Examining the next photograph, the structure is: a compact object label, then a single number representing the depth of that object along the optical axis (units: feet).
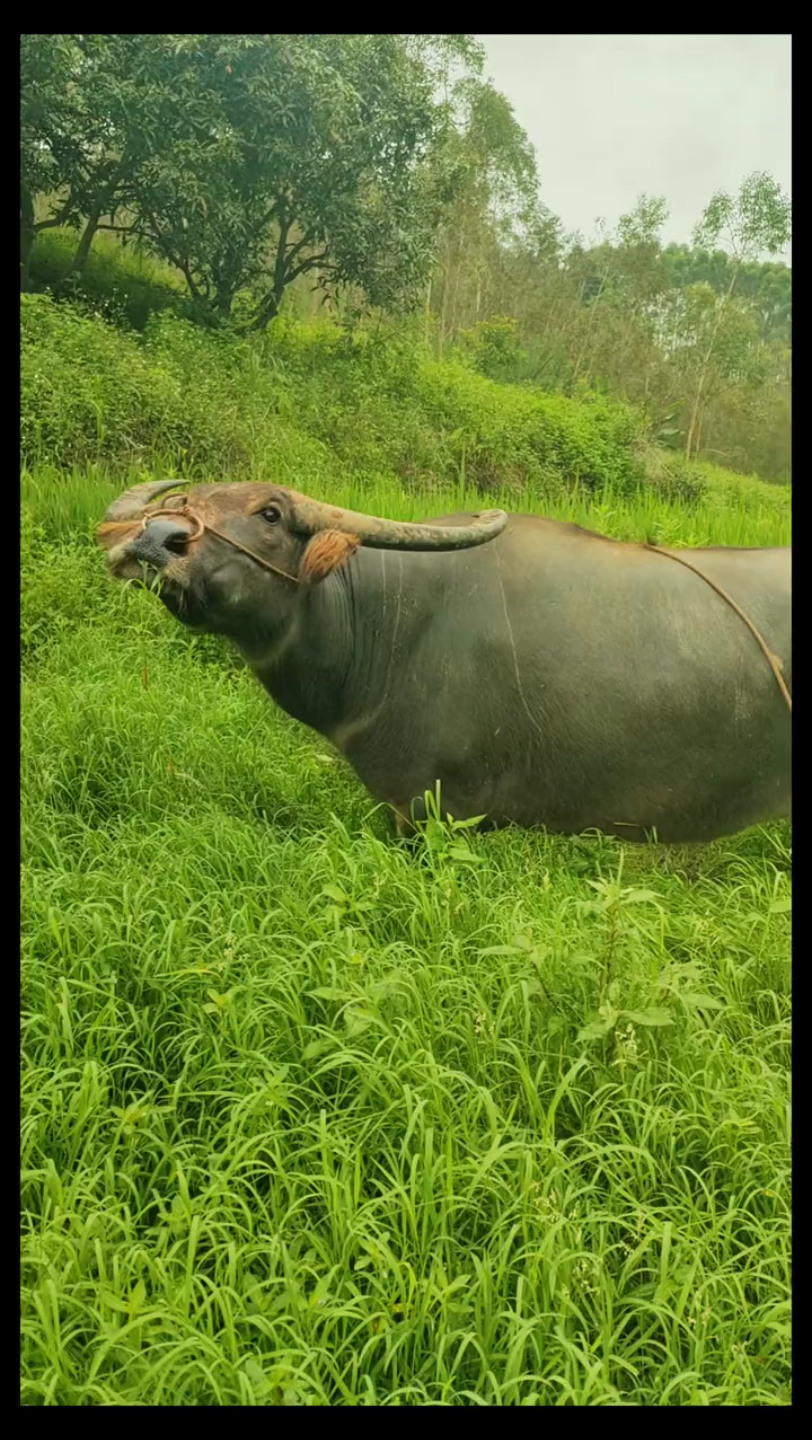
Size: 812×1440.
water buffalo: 8.23
